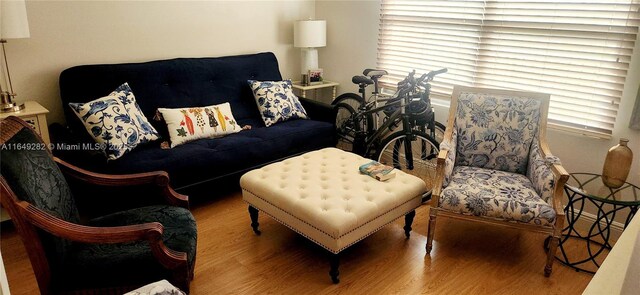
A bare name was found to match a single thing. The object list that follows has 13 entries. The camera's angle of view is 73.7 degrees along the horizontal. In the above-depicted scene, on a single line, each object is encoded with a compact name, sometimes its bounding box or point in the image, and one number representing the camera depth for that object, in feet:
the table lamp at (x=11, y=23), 7.61
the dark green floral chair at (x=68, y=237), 4.91
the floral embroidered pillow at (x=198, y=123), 9.58
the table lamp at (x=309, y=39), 12.69
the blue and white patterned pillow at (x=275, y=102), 11.29
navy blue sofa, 8.71
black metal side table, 7.36
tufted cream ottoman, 6.85
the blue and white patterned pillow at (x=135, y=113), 9.07
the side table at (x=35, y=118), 8.02
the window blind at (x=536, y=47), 8.32
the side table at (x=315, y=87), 13.26
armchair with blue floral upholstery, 7.26
